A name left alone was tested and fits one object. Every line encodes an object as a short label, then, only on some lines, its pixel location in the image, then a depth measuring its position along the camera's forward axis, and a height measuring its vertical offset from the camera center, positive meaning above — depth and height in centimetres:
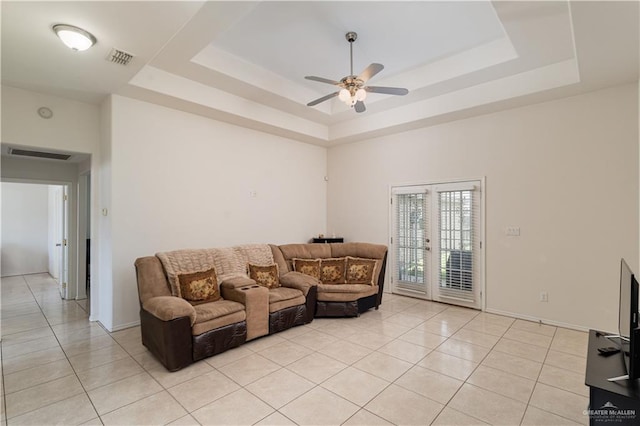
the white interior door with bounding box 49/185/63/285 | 662 -40
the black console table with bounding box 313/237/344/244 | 605 -54
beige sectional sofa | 298 -97
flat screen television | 167 -65
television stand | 156 -97
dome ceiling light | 247 +146
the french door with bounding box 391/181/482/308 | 474 -49
